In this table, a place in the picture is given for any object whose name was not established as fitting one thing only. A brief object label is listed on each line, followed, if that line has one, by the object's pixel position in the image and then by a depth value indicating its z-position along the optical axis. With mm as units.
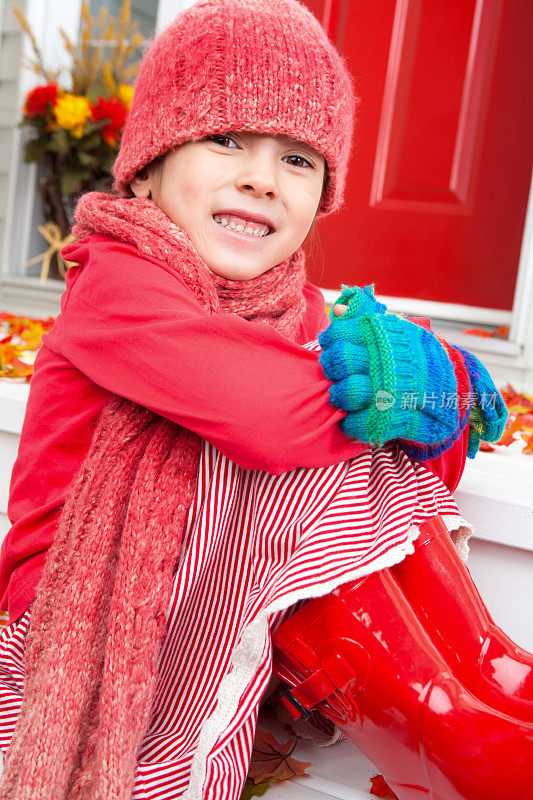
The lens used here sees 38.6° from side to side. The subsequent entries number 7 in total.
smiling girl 951
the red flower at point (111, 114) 3188
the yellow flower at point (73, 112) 3141
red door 2418
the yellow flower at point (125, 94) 3244
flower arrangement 3180
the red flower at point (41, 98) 3172
